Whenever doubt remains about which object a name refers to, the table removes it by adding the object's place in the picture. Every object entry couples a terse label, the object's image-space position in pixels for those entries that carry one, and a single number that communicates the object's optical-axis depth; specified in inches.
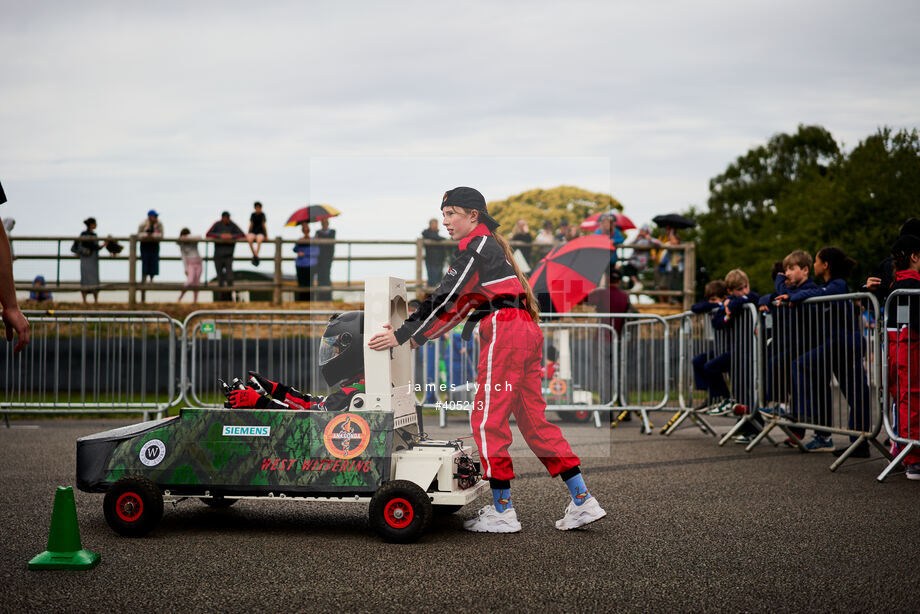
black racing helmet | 213.5
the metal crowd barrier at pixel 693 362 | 421.1
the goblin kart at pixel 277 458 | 199.8
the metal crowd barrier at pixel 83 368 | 458.2
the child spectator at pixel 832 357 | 317.4
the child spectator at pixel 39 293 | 812.0
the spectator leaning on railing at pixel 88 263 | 822.5
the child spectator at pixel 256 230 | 800.3
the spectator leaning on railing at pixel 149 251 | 812.0
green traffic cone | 167.0
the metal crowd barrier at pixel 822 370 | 311.6
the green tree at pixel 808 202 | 1638.8
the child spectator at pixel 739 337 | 388.2
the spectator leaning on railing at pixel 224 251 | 798.5
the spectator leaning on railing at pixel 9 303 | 137.1
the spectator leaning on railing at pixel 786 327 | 350.3
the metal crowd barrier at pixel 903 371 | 286.9
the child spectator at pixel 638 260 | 805.9
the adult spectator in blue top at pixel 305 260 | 574.4
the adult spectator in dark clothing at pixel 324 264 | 462.0
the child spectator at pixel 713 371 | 407.5
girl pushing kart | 202.4
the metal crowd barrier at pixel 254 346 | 455.5
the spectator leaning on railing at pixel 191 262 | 806.5
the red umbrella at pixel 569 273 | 500.7
